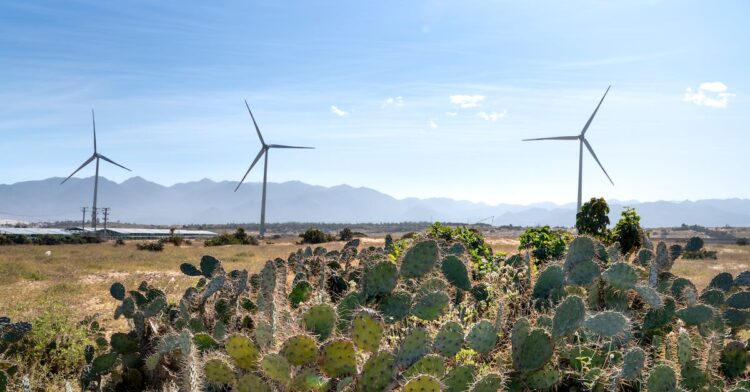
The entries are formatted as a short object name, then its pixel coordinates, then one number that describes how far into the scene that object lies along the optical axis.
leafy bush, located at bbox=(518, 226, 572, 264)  11.91
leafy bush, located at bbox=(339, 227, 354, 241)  41.72
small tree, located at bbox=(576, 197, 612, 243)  16.33
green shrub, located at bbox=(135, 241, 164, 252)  33.03
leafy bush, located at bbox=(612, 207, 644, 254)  15.27
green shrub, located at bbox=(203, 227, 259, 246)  40.70
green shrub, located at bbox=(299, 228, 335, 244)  41.75
